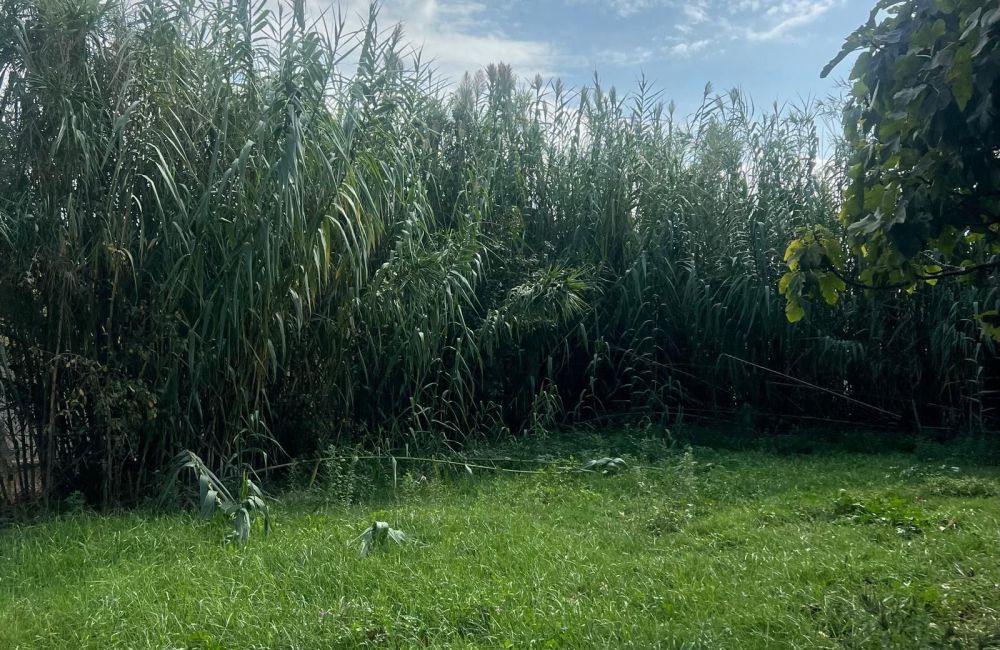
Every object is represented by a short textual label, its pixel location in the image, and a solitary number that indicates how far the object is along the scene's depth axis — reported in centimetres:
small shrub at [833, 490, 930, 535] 415
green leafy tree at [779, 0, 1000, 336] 240
